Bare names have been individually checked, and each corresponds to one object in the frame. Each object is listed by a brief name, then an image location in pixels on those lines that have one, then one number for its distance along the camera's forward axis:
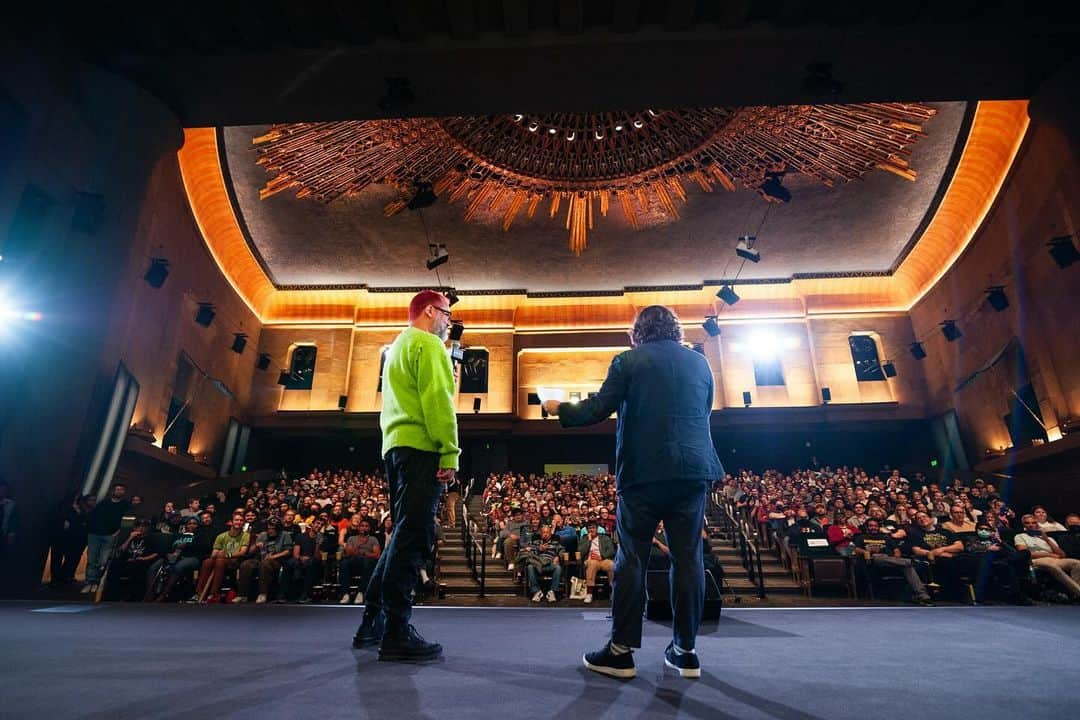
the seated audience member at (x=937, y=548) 6.87
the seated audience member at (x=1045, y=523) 7.38
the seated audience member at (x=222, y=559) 6.86
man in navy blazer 2.09
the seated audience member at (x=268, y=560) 6.82
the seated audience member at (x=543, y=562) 7.41
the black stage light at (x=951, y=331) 13.27
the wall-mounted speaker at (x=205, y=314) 12.16
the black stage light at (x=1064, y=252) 8.57
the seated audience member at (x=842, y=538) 7.46
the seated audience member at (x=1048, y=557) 6.39
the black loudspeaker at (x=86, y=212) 5.44
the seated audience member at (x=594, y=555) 7.59
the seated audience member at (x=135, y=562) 6.39
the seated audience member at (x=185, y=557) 6.66
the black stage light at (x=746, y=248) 11.16
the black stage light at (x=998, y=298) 11.20
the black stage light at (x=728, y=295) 13.65
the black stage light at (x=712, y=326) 14.84
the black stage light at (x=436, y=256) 11.27
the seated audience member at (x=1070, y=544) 6.80
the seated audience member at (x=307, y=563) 6.92
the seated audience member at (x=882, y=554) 6.71
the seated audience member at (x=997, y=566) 6.58
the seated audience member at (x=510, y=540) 8.68
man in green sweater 2.29
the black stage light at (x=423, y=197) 9.80
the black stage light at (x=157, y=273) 9.52
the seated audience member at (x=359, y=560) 6.98
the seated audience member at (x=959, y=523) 7.50
